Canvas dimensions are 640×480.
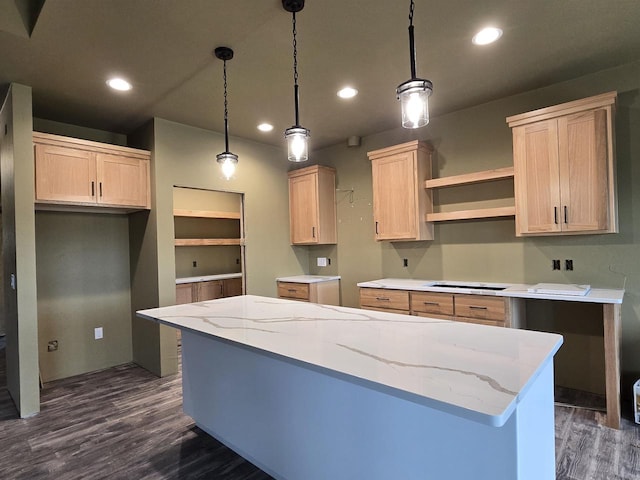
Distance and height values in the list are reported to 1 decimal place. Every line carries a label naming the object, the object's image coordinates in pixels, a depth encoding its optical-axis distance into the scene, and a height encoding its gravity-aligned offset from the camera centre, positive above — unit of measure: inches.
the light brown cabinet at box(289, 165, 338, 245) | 178.7 +18.7
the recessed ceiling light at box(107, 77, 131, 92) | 110.3 +51.9
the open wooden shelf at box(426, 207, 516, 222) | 125.3 +8.4
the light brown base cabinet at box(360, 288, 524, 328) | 113.1 -24.0
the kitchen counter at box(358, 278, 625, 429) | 95.0 -18.8
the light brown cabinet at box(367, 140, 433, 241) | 142.9 +19.3
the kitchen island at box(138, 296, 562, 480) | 41.9 -24.8
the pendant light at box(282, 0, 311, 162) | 81.5 +23.7
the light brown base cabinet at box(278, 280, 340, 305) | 170.7 -24.8
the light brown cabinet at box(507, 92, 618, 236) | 101.9 +19.8
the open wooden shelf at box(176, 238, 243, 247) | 194.3 +1.6
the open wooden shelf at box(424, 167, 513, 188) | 124.6 +21.9
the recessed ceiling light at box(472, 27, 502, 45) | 88.4 +51.0
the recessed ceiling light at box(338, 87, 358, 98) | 121.0 +51.3
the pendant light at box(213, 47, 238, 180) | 95.9 +23.9
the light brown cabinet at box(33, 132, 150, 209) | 120.8 +27.7
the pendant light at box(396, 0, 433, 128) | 61.5 +24.8
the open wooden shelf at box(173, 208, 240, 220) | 191.3 +17.5
